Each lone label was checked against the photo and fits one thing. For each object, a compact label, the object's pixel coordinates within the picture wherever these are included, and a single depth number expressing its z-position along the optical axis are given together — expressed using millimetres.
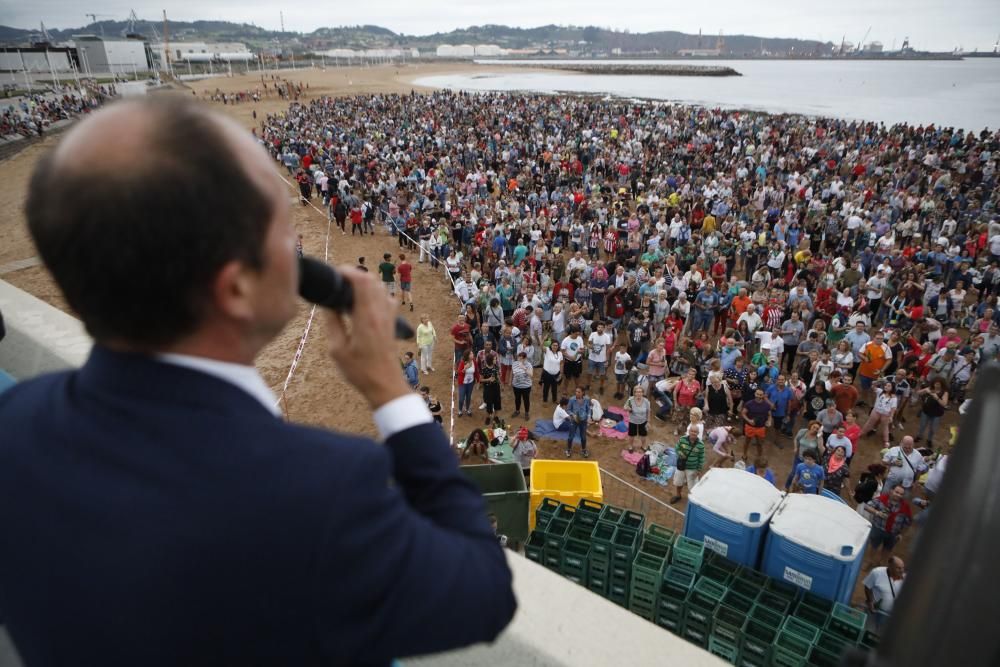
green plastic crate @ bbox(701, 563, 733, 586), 6844
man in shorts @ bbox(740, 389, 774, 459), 10125
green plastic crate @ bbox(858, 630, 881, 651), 5609
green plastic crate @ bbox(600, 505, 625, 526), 7421
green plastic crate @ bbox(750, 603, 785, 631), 5996
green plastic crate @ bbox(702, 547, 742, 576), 6871
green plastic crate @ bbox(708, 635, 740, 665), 5991
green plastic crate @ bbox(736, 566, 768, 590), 6723
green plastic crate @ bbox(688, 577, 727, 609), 6387
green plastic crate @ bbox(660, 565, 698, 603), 6648
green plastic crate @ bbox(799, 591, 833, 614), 6289
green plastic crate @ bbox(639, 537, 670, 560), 7121
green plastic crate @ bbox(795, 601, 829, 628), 6157
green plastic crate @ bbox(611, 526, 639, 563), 6875
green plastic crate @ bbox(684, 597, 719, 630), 6254
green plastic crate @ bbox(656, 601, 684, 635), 6516
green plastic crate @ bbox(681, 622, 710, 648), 6289
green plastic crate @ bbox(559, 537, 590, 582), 6961
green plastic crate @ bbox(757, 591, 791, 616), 6391
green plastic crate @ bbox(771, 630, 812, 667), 5586
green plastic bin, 7844
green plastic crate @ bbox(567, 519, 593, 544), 7254
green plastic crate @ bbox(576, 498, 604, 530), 7398
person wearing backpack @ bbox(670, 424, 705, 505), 9164
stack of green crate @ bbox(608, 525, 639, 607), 6875
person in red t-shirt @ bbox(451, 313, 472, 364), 12312
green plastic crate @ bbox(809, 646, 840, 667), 5381
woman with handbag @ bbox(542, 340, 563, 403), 11656
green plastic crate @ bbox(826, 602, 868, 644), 5809
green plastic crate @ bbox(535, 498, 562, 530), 7578
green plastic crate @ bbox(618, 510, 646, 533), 7236
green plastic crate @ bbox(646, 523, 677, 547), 7137
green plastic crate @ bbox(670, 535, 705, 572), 6828
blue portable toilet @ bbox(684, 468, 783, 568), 6961
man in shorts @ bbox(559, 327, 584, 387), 11836
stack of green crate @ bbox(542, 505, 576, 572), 7098
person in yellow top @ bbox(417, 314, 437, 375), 12336
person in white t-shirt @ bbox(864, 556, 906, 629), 6430
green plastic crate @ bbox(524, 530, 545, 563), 7145
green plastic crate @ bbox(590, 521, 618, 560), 6910
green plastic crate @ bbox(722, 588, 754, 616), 6302
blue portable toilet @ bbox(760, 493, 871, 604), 6422
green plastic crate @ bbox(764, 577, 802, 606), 6547
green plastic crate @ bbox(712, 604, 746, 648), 6020
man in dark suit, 788
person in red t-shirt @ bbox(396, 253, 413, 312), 15673
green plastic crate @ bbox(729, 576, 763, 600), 6654
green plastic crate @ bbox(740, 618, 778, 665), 5777
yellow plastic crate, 8492
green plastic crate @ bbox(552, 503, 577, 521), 7528
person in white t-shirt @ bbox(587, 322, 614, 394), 12055
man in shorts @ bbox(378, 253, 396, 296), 15336
